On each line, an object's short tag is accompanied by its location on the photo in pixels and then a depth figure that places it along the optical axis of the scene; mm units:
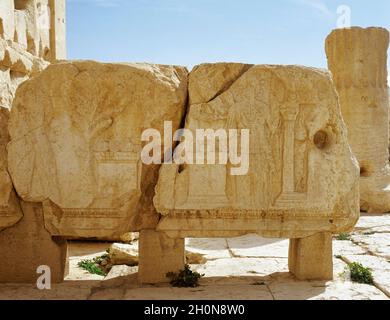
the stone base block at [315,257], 3947
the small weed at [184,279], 3840
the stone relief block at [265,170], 3803
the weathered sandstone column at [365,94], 9367
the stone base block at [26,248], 3920
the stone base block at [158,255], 3914
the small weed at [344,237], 6567
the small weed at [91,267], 5103
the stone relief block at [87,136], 3734
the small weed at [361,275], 3959
